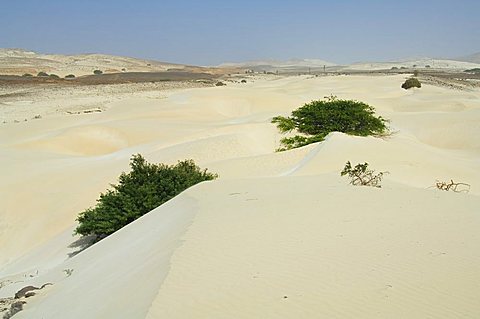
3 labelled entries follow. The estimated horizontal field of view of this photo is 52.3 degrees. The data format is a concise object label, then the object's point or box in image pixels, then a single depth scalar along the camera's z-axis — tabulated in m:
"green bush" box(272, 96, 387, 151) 23.19
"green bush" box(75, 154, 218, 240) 11.02
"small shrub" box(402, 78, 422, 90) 50.09
